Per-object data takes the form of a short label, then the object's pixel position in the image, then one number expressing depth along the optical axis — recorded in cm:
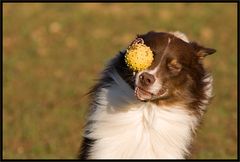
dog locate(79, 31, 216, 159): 1357
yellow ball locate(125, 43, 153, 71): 1303
